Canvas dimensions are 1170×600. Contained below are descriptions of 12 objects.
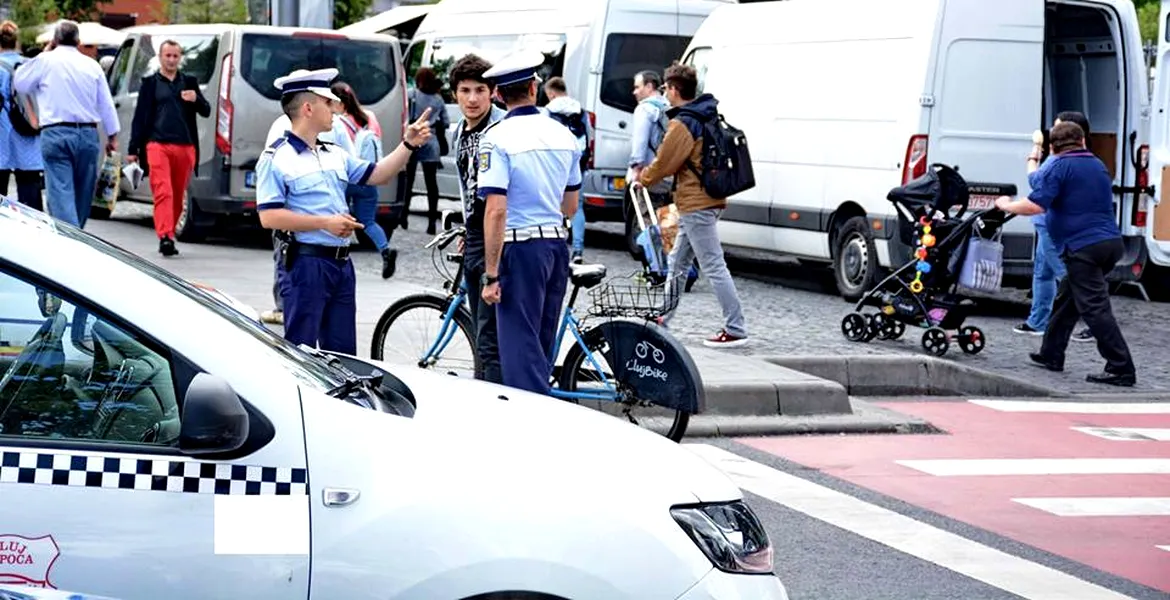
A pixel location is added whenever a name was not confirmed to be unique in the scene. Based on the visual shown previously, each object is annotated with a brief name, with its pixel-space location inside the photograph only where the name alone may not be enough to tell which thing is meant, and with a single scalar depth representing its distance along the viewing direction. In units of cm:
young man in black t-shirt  802
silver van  1638
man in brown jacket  1200
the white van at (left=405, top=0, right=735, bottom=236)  1841
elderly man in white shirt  1342
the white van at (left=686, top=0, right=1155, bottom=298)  1444
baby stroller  1252
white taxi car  374
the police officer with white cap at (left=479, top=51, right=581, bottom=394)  767
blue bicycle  835
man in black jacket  1531
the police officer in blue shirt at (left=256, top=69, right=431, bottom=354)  760
